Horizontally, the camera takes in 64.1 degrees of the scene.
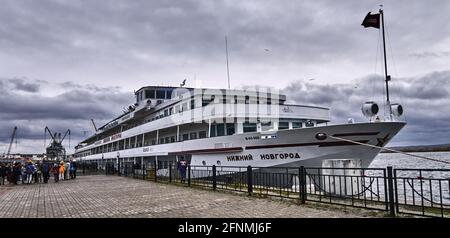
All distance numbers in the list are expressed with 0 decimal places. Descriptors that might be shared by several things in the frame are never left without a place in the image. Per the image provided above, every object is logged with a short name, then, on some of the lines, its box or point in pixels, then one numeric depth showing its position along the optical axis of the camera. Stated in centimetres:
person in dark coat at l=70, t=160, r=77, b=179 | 2764
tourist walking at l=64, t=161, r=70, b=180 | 2693
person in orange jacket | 2707
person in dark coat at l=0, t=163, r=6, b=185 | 2225
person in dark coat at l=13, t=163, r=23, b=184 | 2189
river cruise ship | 1552
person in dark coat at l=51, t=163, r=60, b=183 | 2408
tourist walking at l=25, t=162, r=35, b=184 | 2241
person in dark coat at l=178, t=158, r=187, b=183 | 1841
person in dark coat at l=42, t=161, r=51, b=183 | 2291
